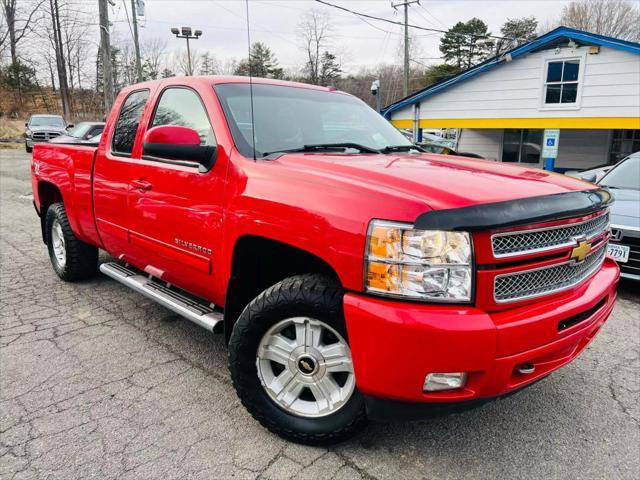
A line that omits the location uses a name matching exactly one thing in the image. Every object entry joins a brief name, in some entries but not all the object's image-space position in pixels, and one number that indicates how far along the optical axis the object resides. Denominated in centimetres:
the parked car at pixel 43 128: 2361
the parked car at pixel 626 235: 493
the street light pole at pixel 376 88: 1727
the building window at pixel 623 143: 1520
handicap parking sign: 1170
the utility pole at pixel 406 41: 2541
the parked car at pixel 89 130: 1578
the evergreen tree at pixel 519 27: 5103
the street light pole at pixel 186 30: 1257
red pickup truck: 198
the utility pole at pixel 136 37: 2223
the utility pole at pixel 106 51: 1645
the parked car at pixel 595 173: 650
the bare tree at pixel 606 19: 4312
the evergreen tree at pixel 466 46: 4744
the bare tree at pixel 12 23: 4191
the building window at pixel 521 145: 1689
